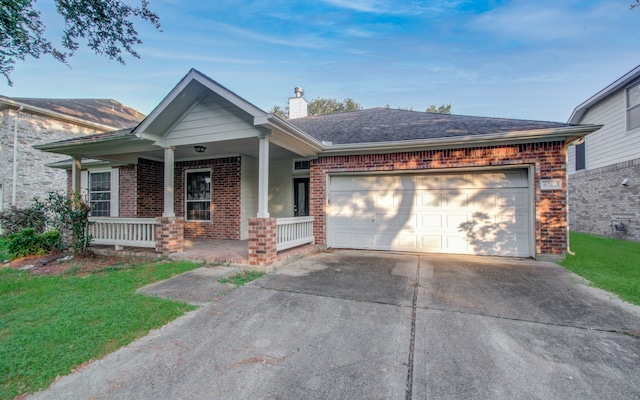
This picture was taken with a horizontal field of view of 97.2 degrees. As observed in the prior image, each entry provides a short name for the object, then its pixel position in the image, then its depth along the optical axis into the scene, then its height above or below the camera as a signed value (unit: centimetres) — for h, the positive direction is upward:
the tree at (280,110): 3262 +1085
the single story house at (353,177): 612 +69
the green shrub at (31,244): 722 -111
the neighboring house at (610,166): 949 +142
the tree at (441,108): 3182 +1070
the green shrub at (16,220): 1111 -75
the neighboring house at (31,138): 1245 +291
